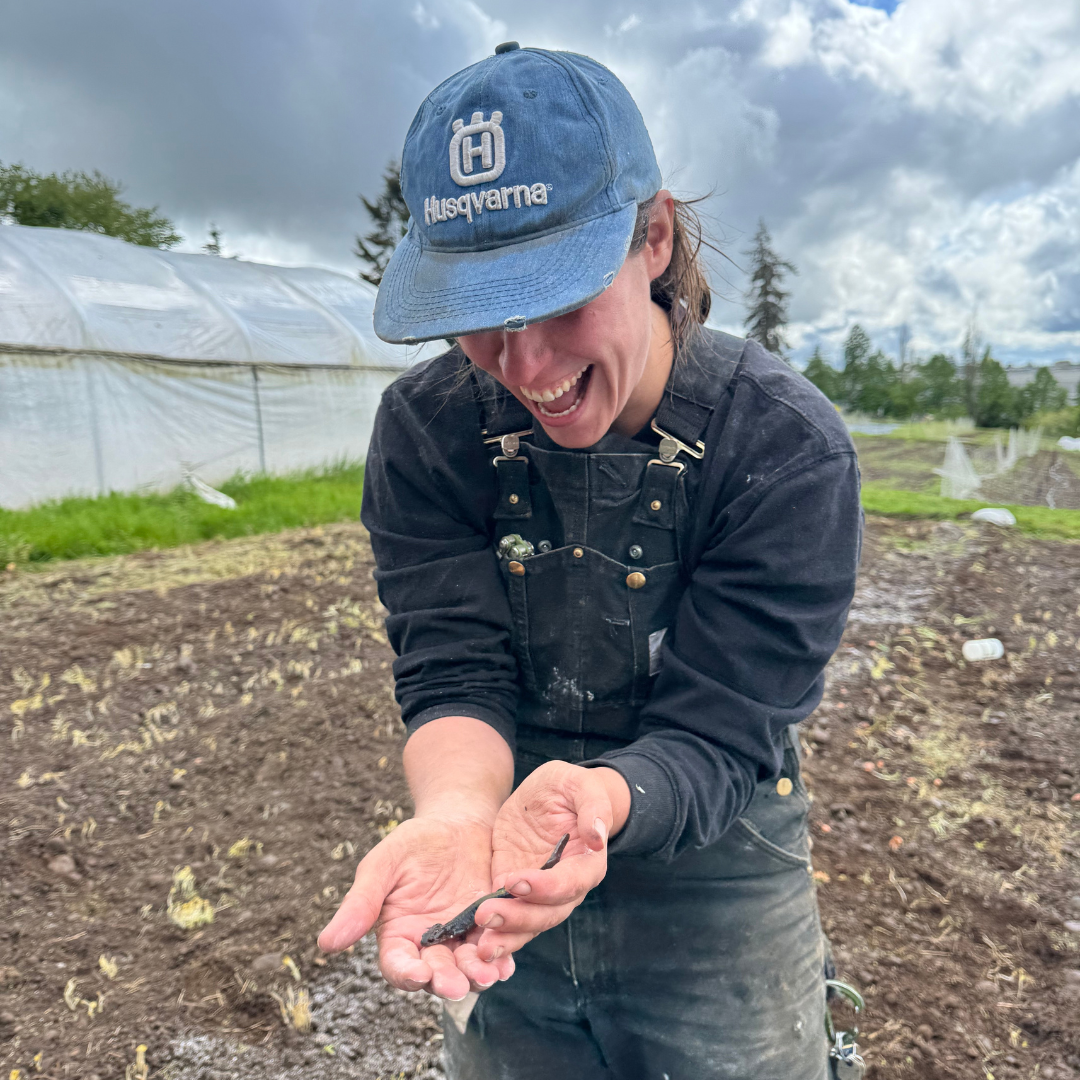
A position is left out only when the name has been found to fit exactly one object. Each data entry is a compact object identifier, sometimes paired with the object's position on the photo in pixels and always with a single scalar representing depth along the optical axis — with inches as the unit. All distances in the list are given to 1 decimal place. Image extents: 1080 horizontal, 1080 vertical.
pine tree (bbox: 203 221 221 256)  1346.0
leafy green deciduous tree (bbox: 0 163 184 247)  906.1
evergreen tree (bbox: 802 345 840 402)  878.4
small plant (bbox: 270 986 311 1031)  85.9
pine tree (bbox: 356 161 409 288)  1140.5
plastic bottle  179.0
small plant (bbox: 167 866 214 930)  100.7
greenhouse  328.2
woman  46.4
